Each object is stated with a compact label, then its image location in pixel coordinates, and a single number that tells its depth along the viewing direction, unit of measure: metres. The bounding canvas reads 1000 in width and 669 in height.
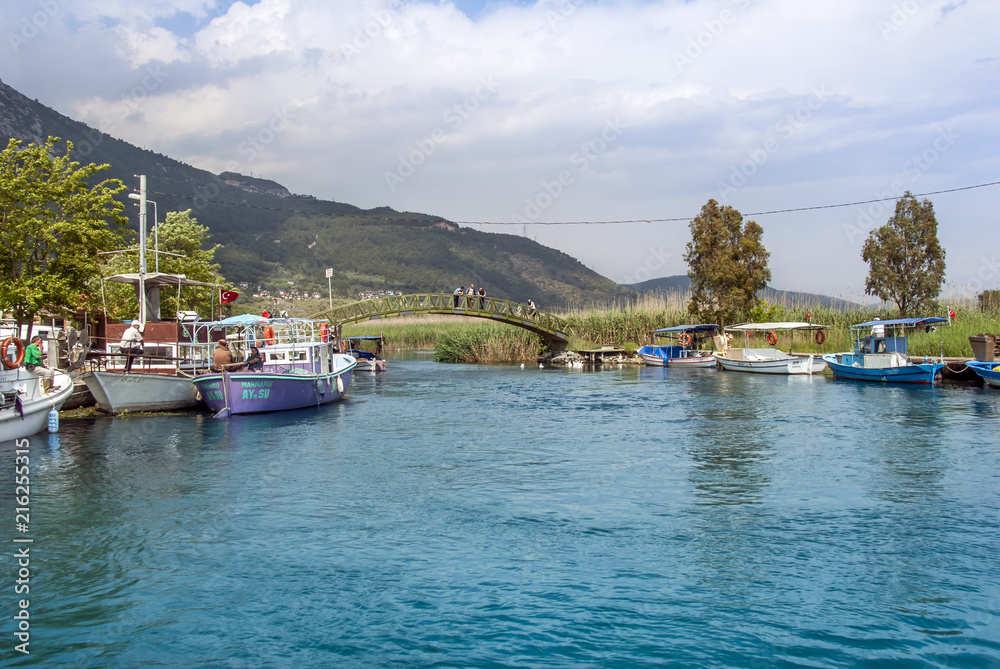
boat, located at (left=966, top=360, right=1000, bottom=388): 29.36
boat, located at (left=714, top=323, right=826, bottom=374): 39.34
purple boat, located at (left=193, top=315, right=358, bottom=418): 25.30
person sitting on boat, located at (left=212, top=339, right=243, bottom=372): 25.52
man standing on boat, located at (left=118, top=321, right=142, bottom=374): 26.45
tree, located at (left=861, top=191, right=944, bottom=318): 40.69
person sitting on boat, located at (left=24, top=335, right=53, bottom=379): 21.88
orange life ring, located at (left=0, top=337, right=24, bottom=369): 20.36
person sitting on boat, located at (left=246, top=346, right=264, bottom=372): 28.13
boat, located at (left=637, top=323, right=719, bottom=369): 47.50
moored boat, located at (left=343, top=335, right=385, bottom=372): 48.94
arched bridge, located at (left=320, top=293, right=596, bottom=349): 53.81
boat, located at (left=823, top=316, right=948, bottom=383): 32.84
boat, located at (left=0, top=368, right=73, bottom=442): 19.42
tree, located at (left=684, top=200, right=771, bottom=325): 48.77
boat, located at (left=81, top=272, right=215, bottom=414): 25.30
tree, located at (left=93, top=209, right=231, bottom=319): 39.25
